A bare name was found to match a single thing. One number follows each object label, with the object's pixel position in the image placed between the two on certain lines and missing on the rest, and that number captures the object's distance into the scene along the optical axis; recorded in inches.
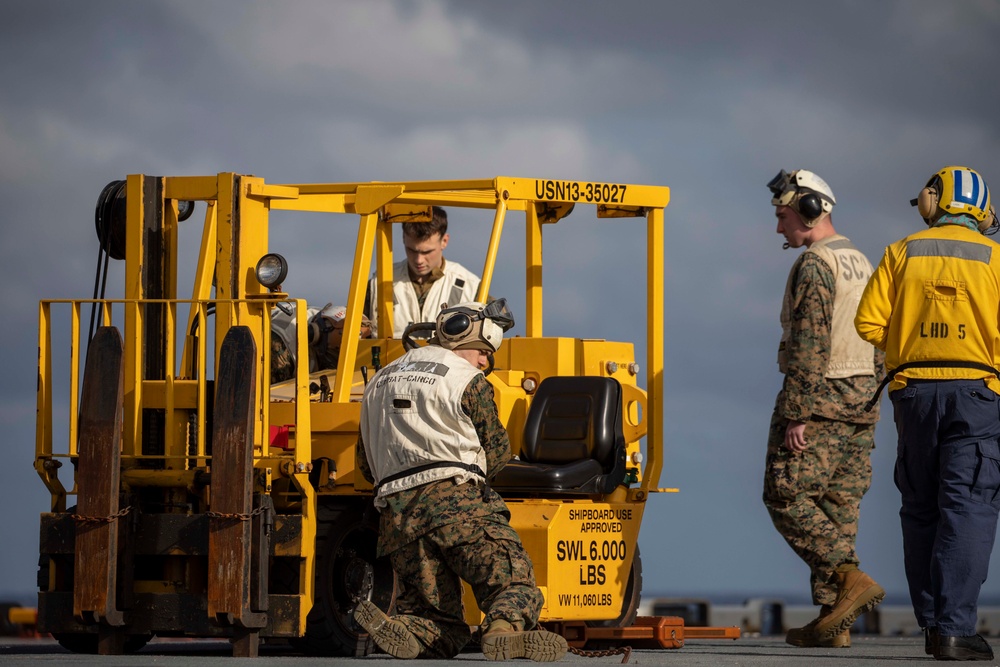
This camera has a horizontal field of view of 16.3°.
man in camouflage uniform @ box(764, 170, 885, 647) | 773.0
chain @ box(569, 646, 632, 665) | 753.1
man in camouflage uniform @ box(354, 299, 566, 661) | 668.4
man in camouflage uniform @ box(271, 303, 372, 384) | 898.9
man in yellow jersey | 646.6
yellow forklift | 702.9
